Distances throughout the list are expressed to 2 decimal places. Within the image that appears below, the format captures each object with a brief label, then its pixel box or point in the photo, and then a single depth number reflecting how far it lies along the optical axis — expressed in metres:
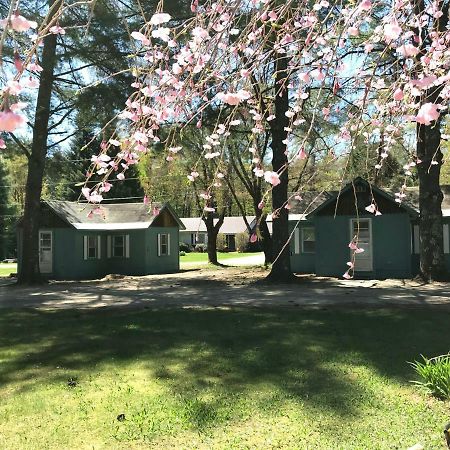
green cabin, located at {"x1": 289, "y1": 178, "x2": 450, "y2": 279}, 18.20
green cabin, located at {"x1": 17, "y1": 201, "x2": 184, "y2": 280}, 21.30
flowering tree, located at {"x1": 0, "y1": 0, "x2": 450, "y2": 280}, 2.69
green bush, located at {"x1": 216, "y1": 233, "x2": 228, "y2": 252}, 51.16
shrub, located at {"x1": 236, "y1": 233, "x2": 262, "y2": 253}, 48.06
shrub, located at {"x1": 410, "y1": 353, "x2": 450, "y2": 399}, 4.86
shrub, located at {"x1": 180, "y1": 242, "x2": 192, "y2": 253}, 53.03
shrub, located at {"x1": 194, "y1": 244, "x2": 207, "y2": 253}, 53.88
